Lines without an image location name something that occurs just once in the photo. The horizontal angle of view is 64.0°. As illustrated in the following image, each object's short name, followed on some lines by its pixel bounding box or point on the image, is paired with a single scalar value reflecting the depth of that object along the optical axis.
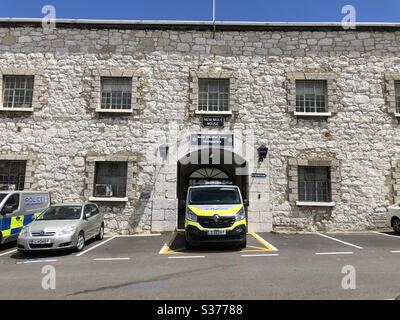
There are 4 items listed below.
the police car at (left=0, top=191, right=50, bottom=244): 9.79
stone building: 13.51
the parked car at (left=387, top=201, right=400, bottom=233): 12.30
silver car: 8.66
